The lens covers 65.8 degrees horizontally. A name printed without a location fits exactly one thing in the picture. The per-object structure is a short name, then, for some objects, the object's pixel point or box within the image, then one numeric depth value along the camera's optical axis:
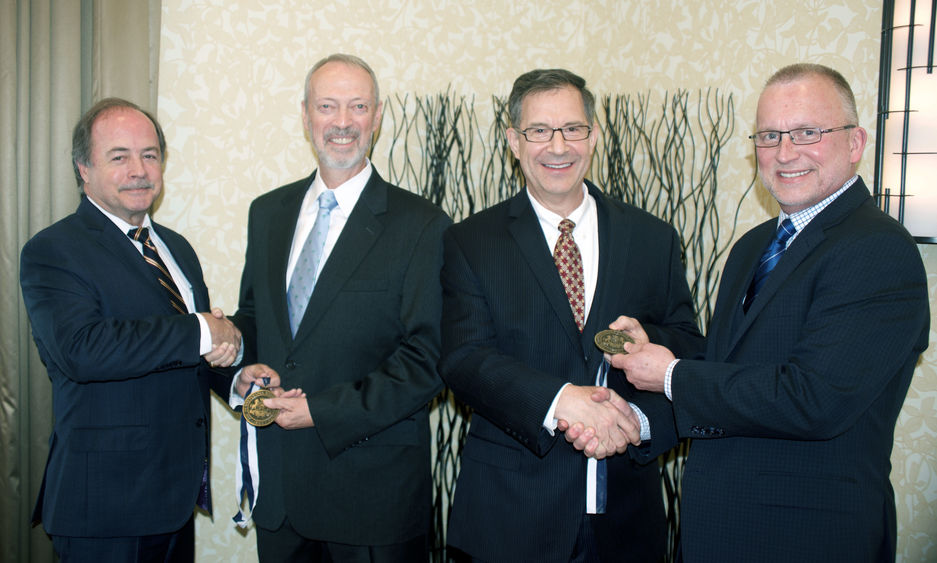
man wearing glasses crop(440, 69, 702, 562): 2.09
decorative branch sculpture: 3.31
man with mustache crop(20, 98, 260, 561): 2.19
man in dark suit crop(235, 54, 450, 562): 2.26
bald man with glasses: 1.70
